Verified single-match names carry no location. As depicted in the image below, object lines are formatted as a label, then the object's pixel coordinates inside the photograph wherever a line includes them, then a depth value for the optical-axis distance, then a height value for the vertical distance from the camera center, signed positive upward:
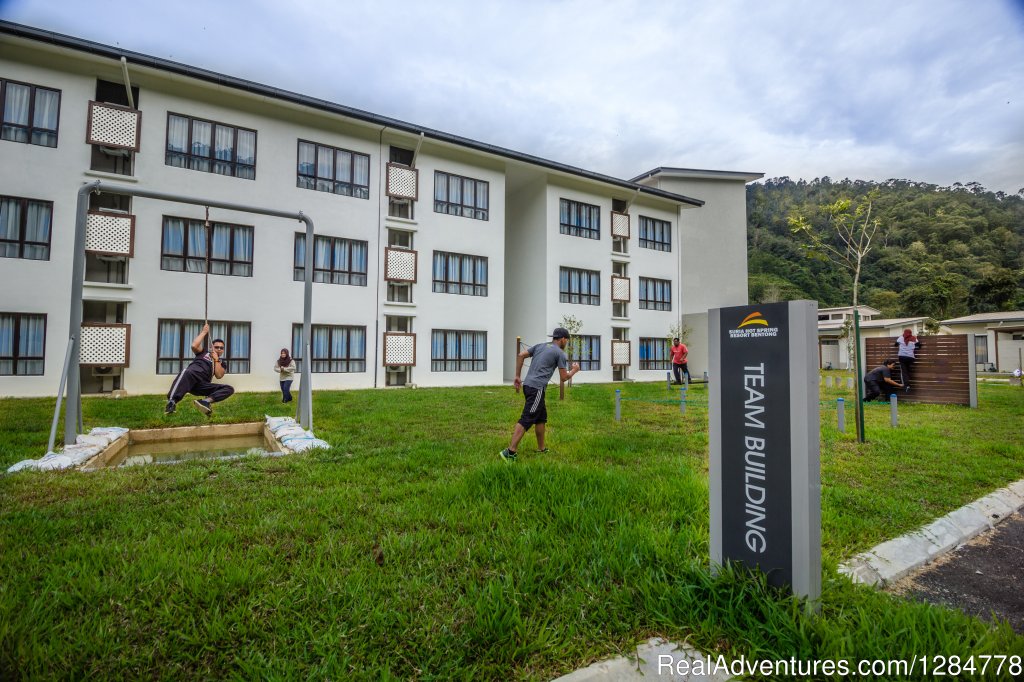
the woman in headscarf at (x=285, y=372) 13.63 -0.41
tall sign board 2.57 -0.45
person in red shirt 18.62 +0.20
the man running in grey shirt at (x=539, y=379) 6.53 -0.27
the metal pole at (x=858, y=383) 7.45 -0.28
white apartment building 14.53 +4.80
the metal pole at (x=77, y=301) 7.09 +0.83
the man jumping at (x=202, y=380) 9.27 -0.46
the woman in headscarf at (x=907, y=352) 13.49 +0.40
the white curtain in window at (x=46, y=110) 14.65 +7.63
